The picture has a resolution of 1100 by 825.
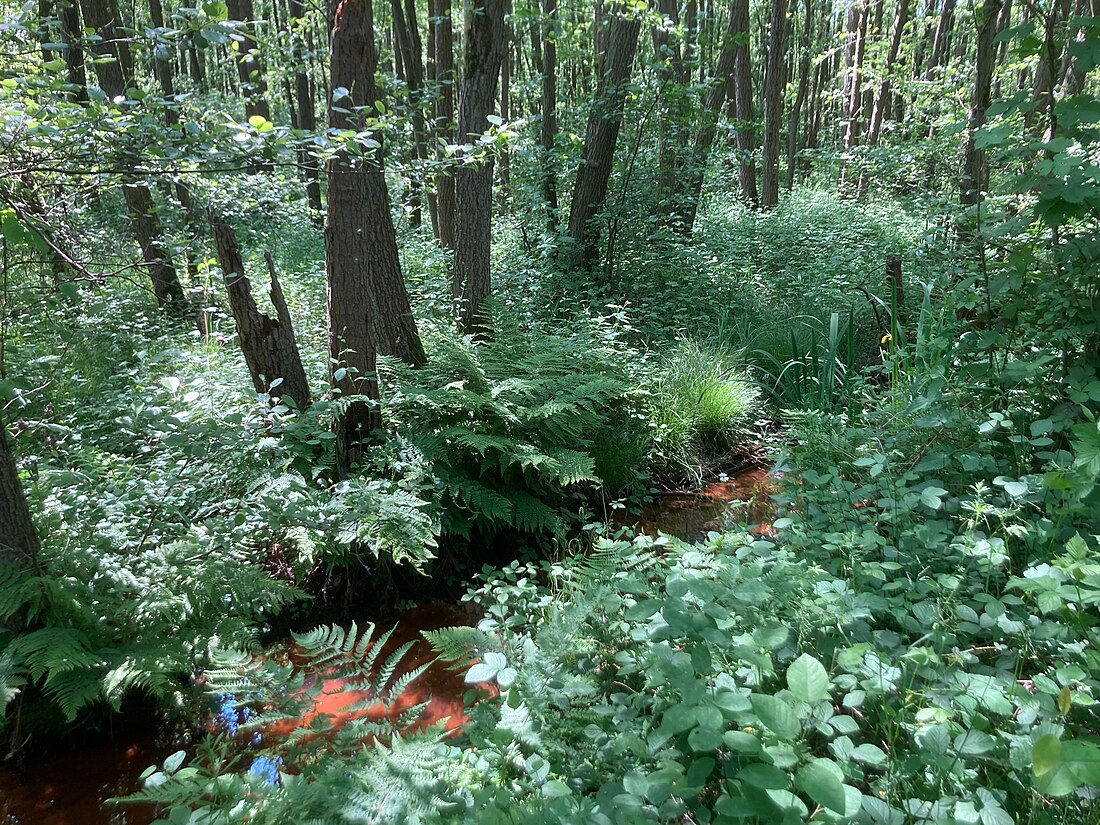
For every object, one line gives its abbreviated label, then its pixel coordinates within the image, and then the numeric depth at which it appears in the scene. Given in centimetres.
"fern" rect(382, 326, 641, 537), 413
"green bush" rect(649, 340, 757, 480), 542
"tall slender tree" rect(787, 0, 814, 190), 1662
